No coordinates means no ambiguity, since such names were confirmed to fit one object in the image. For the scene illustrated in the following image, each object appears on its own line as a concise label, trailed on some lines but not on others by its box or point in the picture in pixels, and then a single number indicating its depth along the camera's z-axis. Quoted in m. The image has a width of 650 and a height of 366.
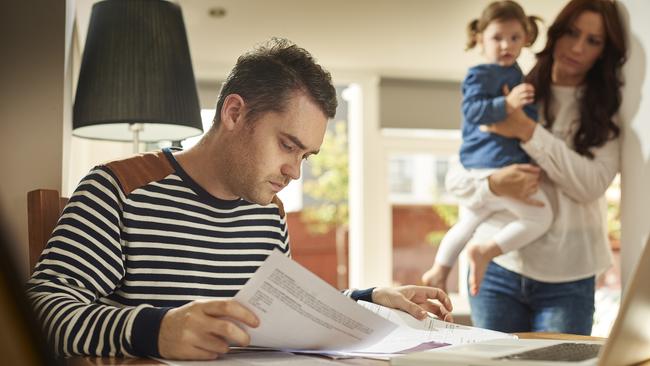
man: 1.05
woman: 2.01
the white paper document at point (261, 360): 0.79
